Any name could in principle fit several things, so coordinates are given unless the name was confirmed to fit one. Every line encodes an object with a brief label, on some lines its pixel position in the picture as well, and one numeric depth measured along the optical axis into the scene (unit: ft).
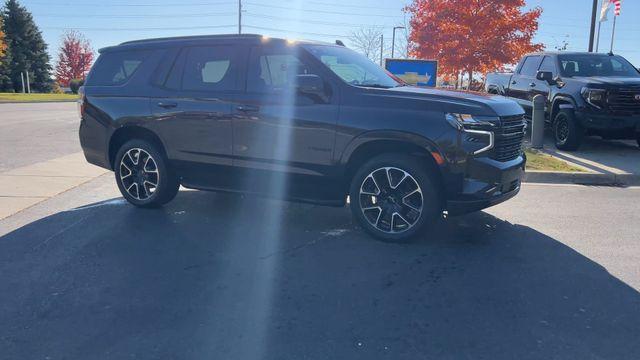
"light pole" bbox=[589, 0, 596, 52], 53.98
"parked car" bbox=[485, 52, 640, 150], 33.01
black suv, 16.65
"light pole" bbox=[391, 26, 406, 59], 122.27
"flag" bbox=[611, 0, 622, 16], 69.00
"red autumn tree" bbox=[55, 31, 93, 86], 224.53
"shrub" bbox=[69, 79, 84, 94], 177.99
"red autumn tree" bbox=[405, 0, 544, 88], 57.82
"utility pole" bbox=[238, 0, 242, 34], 159.94
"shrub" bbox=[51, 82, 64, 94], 205.36
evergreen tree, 183.93
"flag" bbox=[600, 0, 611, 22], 54.03
